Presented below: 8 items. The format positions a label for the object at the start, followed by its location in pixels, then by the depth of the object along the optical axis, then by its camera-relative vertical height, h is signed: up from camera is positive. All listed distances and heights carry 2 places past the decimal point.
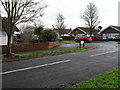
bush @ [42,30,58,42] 17.59 +1.12
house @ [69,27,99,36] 43.66 +4.66
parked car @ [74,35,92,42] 26.65 +0.94
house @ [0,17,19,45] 16.57 +0.59
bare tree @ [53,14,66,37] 45.62 +8.19
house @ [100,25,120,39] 34.87 +3.38
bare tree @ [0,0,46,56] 8.87 +2.68
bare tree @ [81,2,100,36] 34.46 +8.49
